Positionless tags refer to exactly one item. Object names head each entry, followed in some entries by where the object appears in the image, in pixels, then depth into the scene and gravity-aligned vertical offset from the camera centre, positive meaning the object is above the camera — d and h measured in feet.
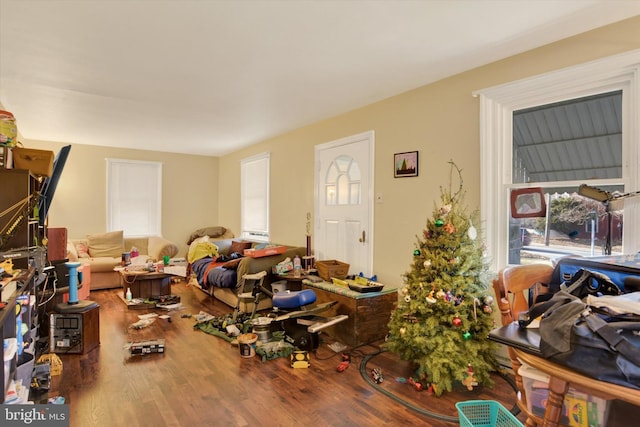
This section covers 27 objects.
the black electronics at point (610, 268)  5.41 -0.94
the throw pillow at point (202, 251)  18.48 -2.12
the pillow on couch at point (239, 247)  18.91 -1.92
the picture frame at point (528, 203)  8.73 +0.27
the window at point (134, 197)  21.59 +1.00
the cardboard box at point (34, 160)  7.97 +1.23
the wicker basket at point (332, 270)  12.52 -2.13
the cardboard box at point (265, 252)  13.71 -1.63
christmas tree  7.73 -2.26
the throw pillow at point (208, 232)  23.67 -1.38
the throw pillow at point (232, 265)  14.82 -2.28
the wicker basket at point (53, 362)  8.57 -3.80
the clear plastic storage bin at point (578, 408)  4.02 -2.34
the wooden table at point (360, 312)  10.36 -3.12
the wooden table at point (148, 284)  15.31 -3.30
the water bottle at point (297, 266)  13.63 -2.20
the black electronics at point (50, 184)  9.37 +0.77
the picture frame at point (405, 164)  11.16 +1.63
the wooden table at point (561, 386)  3.27 -1.72
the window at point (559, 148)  7.26 +1.60
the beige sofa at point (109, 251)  17.87 -2.21
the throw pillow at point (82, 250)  18.65 -2.09
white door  13.00 +0.45
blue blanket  14.24 -2.77
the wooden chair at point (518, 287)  5.09 -1.27
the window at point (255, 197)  19.70 +0.94
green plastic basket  5.62 -3.32
